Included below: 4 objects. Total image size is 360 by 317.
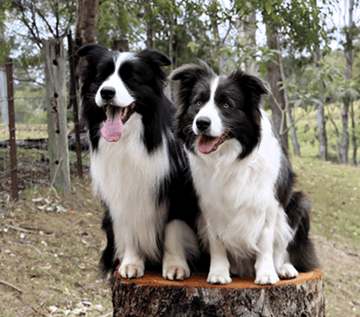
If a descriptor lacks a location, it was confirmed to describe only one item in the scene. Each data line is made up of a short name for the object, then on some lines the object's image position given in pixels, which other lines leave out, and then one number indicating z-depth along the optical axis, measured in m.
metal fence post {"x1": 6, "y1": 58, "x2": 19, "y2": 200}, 5.49
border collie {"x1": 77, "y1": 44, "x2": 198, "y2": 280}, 2.47
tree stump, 2.43
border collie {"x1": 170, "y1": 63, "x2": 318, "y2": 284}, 2.36
